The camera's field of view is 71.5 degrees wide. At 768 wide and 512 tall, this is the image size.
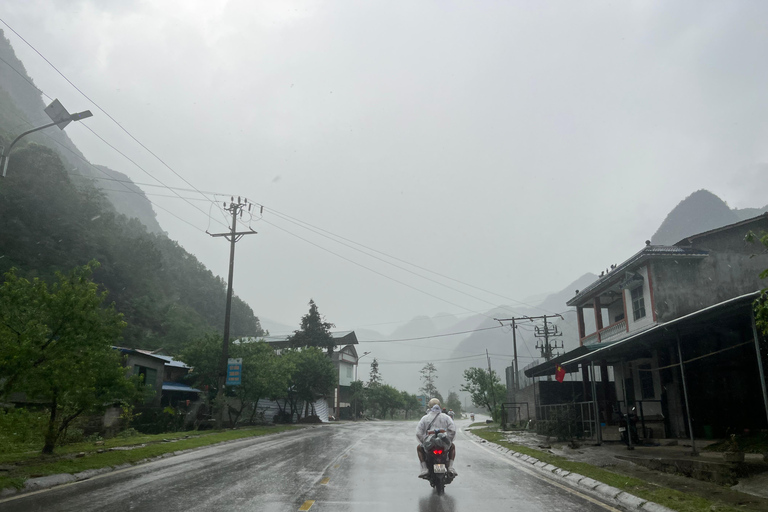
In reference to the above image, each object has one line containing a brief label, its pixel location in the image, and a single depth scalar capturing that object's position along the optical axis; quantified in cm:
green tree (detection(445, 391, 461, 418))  13019
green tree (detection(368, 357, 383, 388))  9188
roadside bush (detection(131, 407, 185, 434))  2949
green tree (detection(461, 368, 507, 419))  5109
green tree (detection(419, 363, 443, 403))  12650
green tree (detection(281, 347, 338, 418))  4656
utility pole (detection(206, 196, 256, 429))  2880
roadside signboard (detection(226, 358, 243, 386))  2942
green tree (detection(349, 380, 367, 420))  6981
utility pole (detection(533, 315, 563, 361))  4734
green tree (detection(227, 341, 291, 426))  3183
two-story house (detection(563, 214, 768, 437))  1773
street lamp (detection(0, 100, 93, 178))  1320
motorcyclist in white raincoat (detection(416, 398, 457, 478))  995
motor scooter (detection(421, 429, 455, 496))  934
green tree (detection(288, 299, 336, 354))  6044
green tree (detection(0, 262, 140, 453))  1148
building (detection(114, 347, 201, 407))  3403
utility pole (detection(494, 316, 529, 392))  4262
